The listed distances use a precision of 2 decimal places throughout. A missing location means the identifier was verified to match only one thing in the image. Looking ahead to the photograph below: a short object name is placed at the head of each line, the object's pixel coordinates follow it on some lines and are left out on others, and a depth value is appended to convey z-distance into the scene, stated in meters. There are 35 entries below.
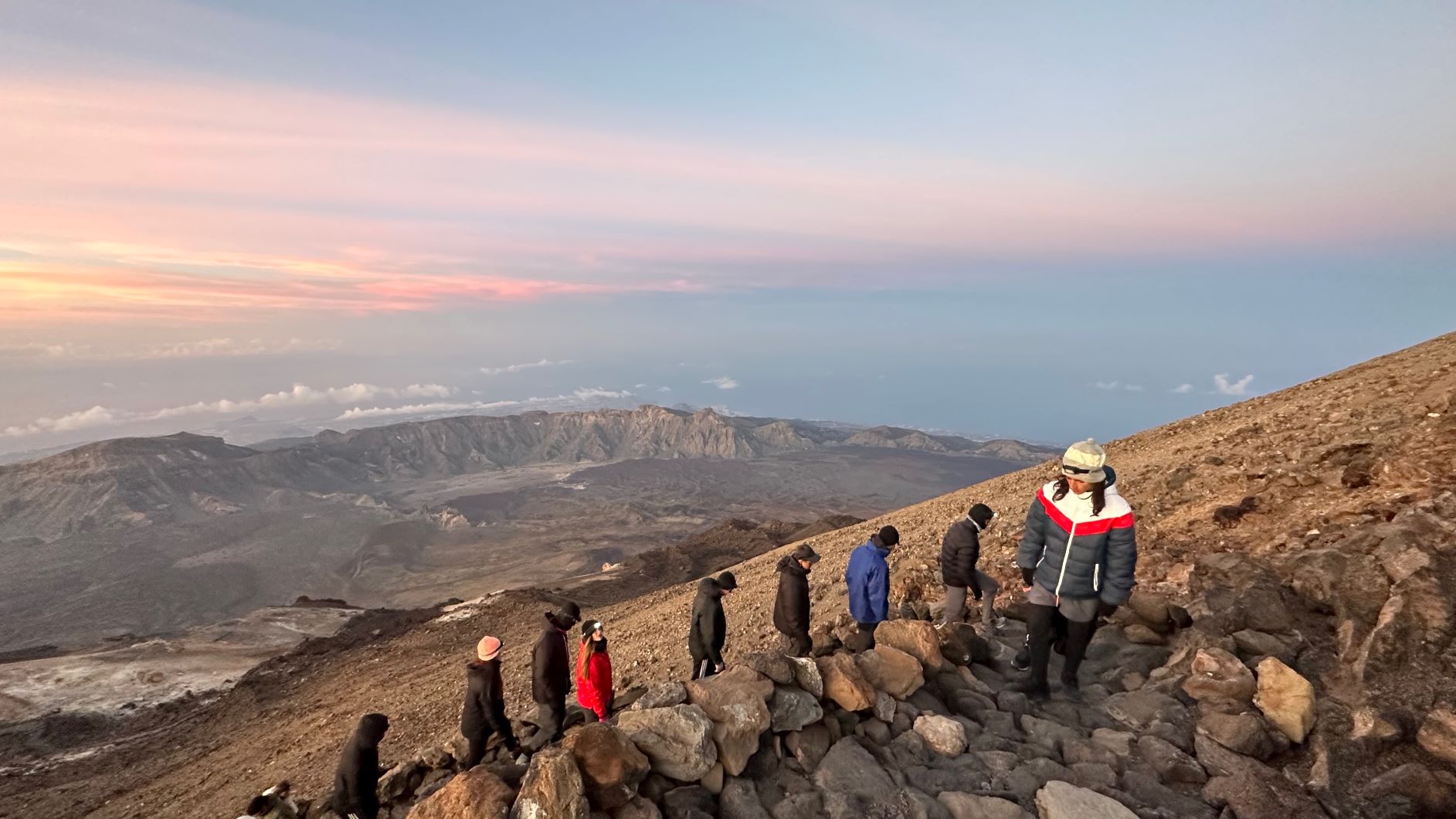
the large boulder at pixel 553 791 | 4.05
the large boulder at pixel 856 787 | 4.59
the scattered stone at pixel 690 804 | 4.44
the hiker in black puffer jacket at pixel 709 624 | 8.02
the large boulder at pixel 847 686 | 5.43
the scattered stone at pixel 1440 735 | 4.33
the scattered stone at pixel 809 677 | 5.49
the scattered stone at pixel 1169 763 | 4.74
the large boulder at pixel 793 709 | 5.19
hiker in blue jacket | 7.36
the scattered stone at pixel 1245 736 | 4.85
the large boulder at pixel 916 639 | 6.17
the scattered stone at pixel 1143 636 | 6.80
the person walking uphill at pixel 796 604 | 7.82
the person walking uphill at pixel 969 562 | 7.70
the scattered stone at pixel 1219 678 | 5.35
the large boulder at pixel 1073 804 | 4.30
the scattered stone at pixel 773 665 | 5.43
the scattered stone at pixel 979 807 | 4.44
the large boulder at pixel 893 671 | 5.78
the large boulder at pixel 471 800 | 4.16
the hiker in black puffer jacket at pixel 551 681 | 6.98
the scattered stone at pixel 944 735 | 5.21
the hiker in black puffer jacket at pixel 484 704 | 7.02
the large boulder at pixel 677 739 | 4.69
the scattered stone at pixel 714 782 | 4.75
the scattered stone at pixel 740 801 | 4.58
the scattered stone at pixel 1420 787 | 4.13
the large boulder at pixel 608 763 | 4.33
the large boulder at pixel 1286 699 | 4.91
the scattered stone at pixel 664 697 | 5.22
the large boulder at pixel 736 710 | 4.88
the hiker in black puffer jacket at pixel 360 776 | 6.17
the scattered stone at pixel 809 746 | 5.08
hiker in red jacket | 6.69
